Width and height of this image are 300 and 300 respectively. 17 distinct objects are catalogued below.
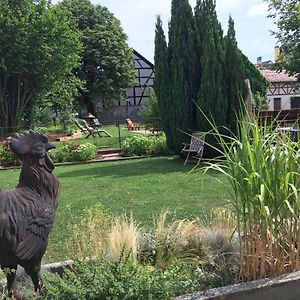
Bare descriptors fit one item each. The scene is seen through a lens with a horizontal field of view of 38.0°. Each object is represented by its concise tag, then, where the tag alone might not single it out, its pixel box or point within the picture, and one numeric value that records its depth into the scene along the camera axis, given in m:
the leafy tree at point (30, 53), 23.86
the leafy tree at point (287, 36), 23.64
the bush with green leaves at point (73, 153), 14.27
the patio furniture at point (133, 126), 27.38
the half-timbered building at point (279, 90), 44.31
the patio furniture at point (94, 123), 25.19
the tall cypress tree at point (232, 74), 11.89
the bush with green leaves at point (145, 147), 14.88
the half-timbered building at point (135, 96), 41.16
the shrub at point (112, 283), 2.77
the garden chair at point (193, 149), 11.66
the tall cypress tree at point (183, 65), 12.38
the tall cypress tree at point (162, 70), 12.80
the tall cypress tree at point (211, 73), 11.77
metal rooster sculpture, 2.80
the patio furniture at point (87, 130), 21.69
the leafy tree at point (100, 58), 37.66
